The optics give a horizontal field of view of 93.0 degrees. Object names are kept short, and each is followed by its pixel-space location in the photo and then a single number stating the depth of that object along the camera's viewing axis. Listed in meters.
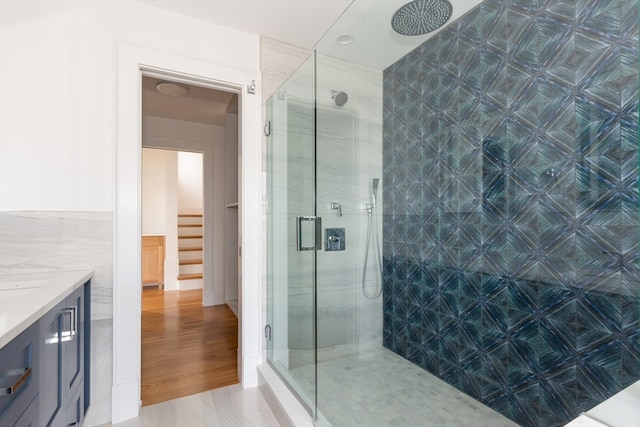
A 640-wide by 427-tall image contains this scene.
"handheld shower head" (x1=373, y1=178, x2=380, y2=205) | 1.95
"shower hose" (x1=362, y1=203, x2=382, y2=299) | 1.95
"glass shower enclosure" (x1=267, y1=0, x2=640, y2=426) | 1.20
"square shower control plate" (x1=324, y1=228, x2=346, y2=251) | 1.80
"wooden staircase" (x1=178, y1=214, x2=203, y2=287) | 5.38
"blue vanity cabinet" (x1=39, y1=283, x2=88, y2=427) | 1.04
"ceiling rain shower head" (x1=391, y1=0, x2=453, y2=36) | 1.61
